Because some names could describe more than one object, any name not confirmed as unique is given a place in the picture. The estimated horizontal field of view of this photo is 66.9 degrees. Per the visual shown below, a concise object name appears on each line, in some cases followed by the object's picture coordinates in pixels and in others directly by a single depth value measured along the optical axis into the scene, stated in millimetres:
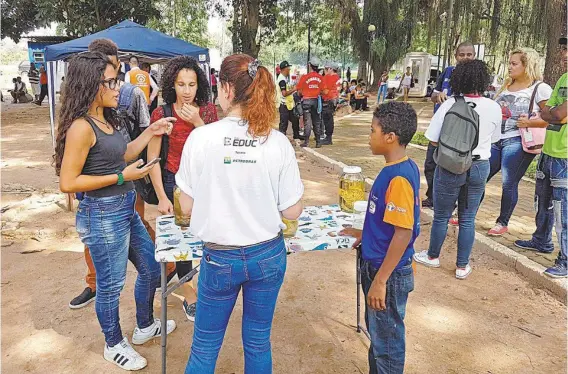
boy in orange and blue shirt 1804
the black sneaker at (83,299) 3141
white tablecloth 2082
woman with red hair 1570
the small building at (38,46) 21047
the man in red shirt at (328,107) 9453
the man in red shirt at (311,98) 9023
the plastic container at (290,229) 2217
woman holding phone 2047
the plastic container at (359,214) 2395
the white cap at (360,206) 2467
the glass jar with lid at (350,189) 2631
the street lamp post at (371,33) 21562
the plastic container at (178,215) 2350
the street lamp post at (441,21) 18375
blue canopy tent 8336
